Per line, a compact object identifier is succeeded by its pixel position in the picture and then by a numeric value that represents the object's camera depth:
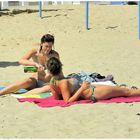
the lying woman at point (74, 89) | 12.21
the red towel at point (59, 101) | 12.24
